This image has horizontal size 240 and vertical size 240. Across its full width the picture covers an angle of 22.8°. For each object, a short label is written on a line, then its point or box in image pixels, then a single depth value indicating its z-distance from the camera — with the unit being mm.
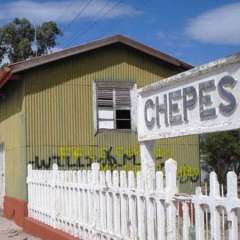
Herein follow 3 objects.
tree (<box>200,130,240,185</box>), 44406
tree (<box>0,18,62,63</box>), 53375
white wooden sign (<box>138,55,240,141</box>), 5875
